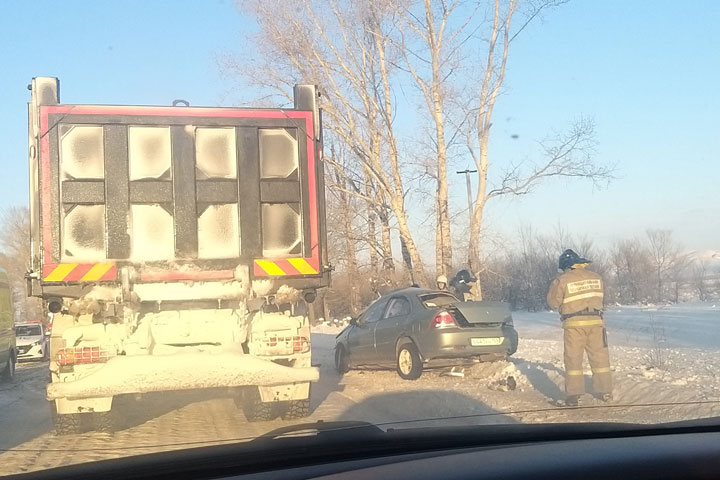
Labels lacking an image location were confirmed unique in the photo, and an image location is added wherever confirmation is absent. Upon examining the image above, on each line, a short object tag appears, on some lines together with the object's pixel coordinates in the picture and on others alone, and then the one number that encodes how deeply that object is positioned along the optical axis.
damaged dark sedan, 10.27
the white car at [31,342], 22.61
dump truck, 6.46
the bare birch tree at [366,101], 22.20
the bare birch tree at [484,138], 20.98
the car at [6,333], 14.89
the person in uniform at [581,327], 7.91
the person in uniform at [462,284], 13.19
